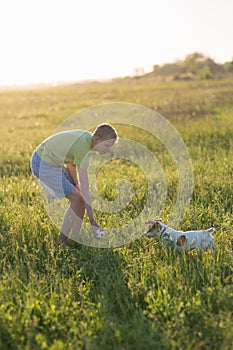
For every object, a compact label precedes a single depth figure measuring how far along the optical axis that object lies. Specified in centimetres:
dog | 386
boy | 405
